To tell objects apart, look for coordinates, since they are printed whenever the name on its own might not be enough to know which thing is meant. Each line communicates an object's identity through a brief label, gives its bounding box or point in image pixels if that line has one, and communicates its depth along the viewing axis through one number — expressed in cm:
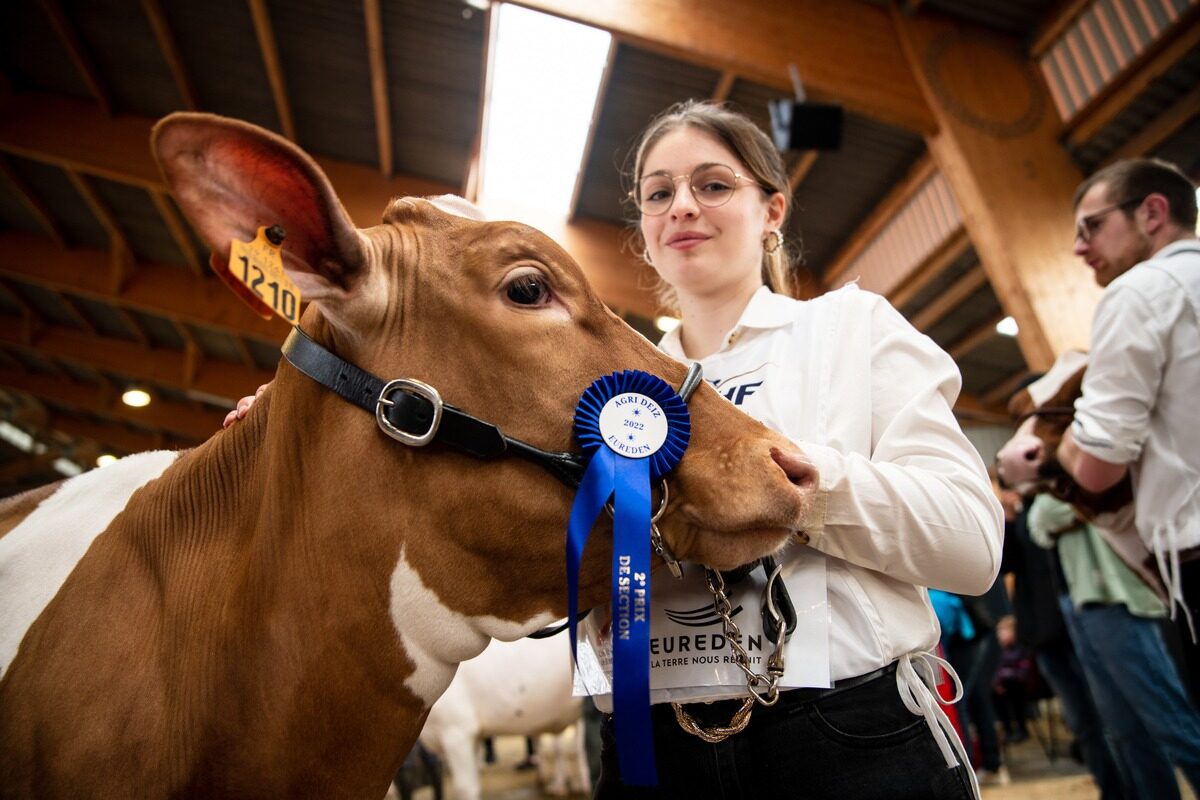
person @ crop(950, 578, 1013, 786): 545
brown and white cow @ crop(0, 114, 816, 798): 120
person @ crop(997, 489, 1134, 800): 400
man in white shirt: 220
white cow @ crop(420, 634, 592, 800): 529
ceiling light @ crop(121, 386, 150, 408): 1606
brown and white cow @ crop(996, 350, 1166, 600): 246
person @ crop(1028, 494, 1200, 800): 271
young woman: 123
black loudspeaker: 573
